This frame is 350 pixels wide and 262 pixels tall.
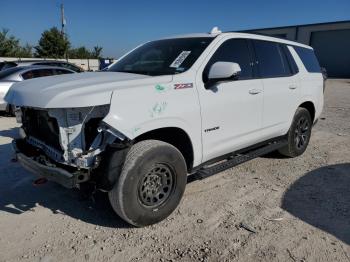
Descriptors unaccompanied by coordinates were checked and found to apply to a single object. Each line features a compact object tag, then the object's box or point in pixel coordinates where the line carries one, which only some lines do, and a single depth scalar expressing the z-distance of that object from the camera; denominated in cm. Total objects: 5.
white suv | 329
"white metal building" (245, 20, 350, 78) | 3522
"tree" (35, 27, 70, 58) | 5044
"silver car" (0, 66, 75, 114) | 983
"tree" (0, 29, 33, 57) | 5447
